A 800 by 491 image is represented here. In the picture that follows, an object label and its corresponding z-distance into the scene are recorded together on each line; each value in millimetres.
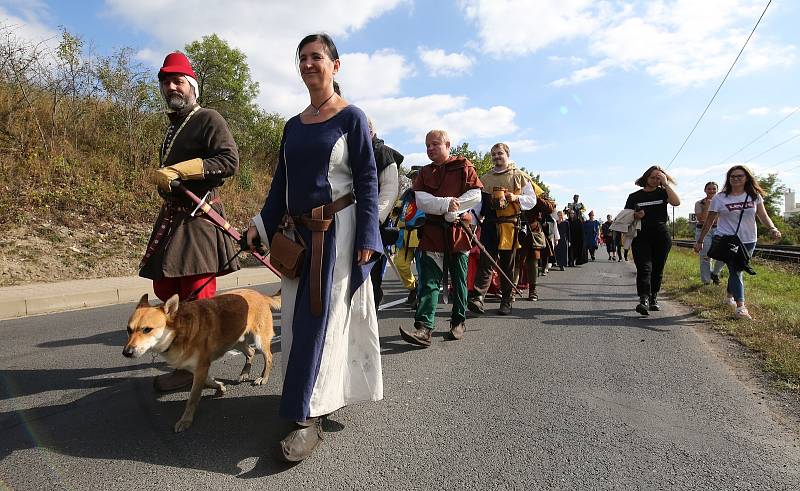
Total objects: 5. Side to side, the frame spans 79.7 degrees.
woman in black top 6578
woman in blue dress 2525
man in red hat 3148
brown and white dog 2719
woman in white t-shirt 6223
